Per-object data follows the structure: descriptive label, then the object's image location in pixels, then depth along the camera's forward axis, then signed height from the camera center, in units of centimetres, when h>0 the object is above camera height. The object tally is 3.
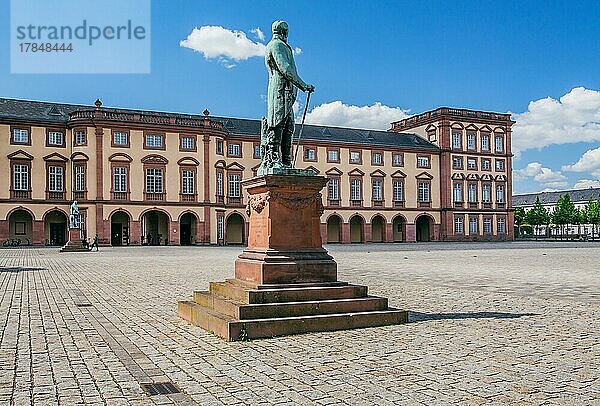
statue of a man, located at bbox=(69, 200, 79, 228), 4504 +95
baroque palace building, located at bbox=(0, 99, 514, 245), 5588 +500
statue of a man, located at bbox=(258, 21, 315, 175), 1030 +200
